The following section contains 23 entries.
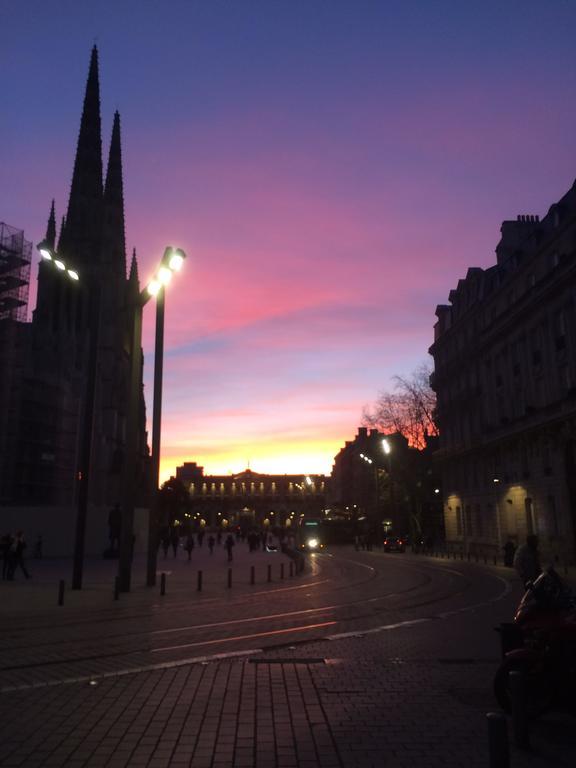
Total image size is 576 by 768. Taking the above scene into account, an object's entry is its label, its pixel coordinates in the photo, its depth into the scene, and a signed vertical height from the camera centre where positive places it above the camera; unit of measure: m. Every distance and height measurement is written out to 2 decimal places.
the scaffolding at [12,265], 47.53 +18.97
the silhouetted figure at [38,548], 36.62 -1.17
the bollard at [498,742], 4.04 -1.36
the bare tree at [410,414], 62.75 +10.39
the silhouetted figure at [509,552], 27.02 -1.28
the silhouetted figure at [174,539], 46.81 -1.02
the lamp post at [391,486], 54.22 +4.07
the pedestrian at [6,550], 23.47 -0.81
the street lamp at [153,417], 17.24 +3.35
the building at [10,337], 45.38 +13.29
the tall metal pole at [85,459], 19.25 +1.98
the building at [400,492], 61.47 +3.44
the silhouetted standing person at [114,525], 39.28 +0.07
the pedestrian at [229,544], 39.70 -1.18
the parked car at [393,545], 53.47 -1.77
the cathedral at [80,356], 49.62 +16.32
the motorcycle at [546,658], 6.36 -1.32
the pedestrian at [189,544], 41.31 -1.19
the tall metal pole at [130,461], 19.05 +1.96
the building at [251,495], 176.50 +7.99
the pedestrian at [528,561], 11.68 -0.70
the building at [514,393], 35.38 +8.74
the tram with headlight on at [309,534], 62.69 -0.98
